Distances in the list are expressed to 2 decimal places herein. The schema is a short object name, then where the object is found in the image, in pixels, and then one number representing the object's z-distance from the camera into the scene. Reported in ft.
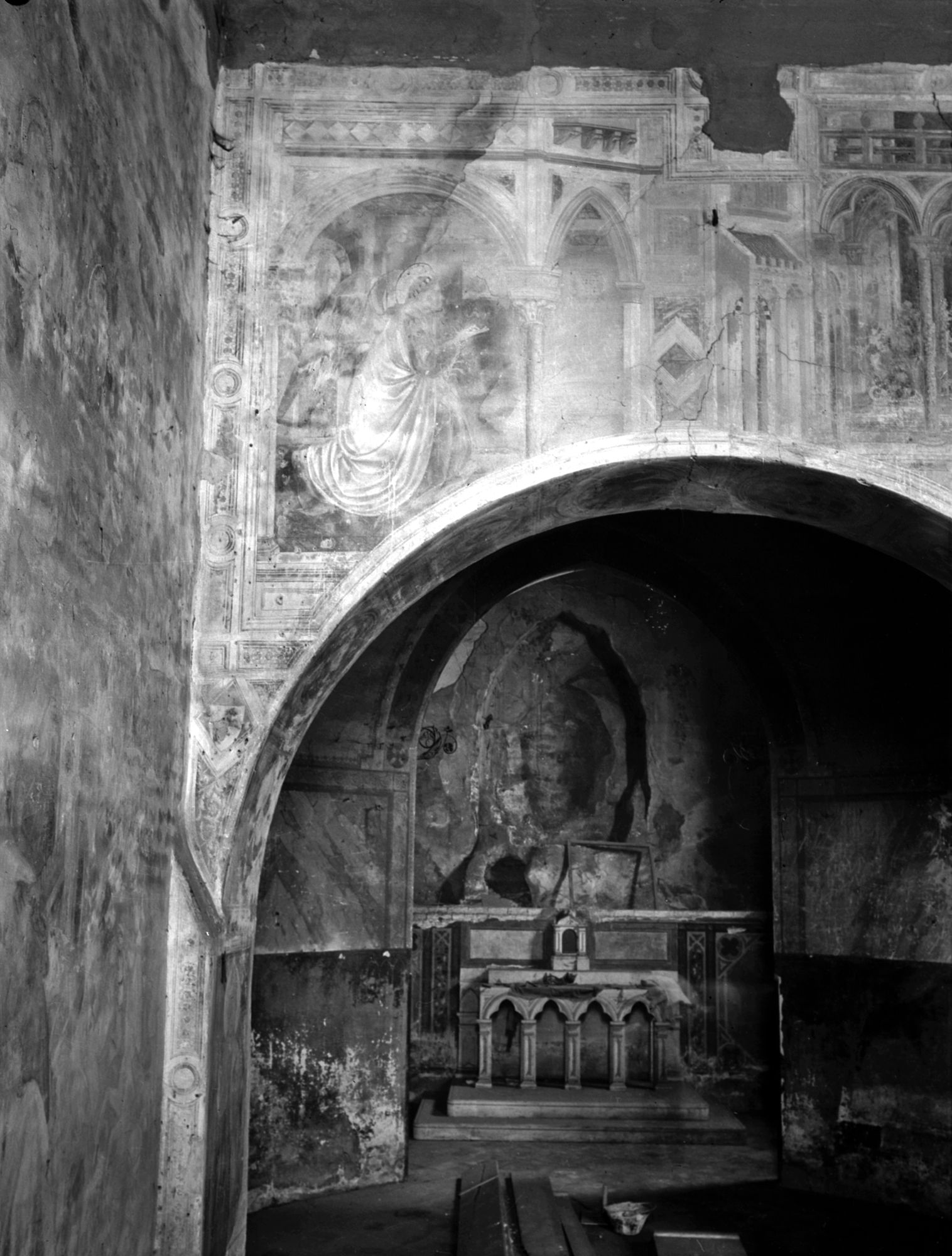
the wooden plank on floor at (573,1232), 23.04
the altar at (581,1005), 32.81
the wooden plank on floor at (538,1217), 22.76
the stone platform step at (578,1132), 30.73
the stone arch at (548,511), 18.99
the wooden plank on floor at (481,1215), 23.08
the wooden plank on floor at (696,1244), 21.90
